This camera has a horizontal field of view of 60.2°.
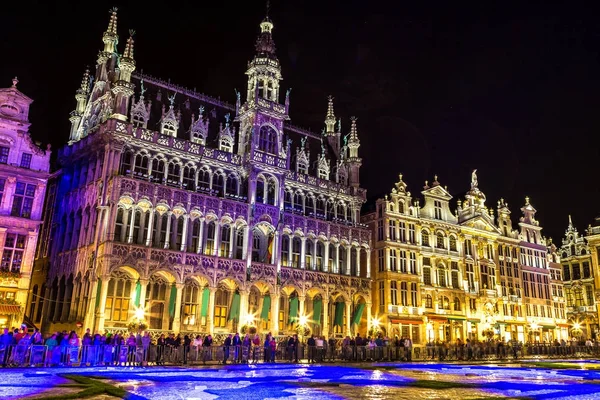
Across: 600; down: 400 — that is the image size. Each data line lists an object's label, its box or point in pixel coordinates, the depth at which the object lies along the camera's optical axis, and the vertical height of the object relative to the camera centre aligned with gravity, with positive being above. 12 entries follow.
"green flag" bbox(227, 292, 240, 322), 42.50 +2.82
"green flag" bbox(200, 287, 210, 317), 41.22 +3.13
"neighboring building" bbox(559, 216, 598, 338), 77.12 +10.89
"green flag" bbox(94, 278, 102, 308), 36.58 +3.28
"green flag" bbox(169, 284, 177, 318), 39.84 +3.06
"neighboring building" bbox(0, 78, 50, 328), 37.28 +10.18
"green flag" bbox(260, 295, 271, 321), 44.75 +3.03
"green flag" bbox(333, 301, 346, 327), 50.38 +2.97
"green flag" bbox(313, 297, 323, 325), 48.81 +3.26
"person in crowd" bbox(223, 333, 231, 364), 29.99 -0.45
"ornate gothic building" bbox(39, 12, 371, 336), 39.22 +10.46
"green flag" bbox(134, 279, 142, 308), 37.78 +3.33
